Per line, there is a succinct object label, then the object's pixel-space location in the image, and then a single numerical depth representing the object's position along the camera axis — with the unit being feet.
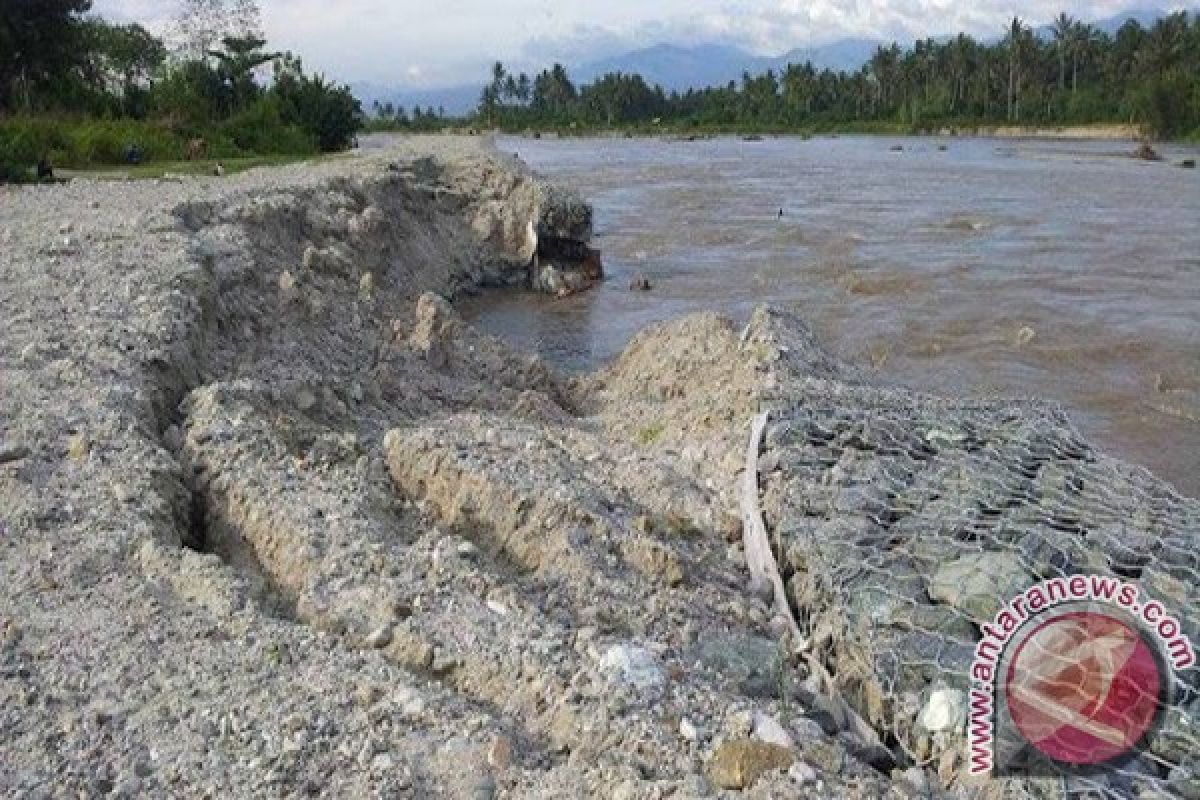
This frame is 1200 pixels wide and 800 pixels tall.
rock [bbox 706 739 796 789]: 10.74
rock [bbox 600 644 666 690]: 12.51
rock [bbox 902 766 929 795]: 11.97
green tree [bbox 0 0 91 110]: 80.59
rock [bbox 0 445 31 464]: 17.06
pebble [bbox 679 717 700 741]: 11.49
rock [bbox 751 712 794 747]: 11.46
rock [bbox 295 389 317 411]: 23.82
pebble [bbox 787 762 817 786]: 10.70
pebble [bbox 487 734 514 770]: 11.03
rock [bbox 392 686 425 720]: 11.82
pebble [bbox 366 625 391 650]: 13.42
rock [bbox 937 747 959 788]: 12.28
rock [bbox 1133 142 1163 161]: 152.35
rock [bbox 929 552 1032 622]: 14.08
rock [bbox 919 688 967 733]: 12.69
